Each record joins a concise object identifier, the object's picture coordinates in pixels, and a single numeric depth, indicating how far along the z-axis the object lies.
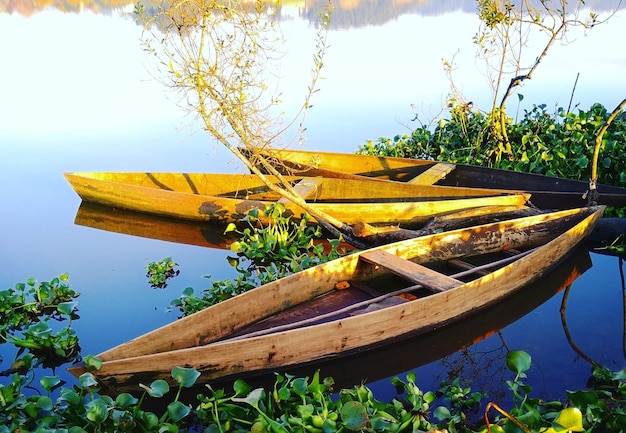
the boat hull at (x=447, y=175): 5.00
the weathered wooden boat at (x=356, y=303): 2.85
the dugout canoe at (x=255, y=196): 4.89
